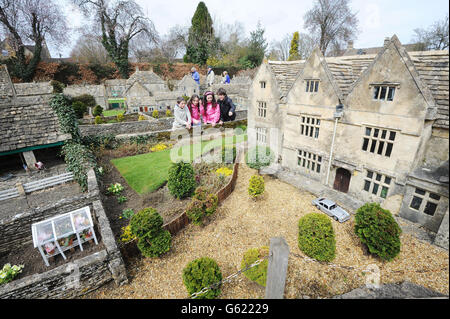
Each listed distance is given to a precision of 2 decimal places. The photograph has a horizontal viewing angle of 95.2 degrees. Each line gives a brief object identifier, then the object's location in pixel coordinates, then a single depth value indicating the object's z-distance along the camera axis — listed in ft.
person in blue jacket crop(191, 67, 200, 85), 120.49
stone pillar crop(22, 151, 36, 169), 50.49
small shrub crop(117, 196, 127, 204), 44.56
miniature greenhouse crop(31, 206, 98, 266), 28.94
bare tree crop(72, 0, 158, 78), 125.76
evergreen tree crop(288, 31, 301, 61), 145.41
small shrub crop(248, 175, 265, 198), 42.98
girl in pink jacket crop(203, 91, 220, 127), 33.83
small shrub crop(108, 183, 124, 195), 47.34
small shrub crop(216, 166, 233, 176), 54.00
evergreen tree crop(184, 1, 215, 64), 181.16
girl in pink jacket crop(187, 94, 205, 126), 33.81
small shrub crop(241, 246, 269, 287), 25.31
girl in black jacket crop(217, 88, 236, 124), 34.09
